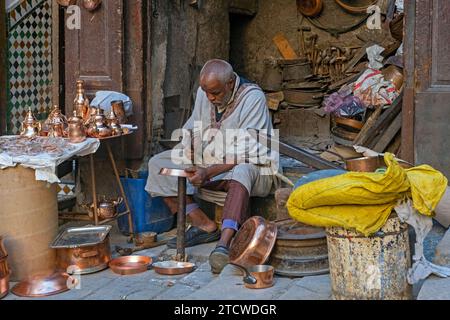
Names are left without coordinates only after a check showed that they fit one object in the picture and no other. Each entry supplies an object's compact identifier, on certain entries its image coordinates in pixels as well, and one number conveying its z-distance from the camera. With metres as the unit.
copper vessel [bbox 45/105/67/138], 5.04
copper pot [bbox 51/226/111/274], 4.54
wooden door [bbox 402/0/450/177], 4.80
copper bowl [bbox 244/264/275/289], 3.87
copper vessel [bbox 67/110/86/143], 4.82
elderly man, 4.74
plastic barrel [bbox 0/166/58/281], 4.35
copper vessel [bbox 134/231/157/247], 5.25
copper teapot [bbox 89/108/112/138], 5.03
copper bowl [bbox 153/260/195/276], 4.46
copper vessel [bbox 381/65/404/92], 6.91
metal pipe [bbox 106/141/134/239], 5.52
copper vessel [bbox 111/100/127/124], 5.55
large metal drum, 3.38
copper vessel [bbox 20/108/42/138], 4.84
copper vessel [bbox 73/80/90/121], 5.48
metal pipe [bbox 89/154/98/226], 5.16
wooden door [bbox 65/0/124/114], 5.93
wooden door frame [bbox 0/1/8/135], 7.69
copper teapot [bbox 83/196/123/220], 5.27
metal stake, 4.57
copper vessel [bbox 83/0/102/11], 5.89
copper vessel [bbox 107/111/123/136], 5.16
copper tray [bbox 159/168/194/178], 4.38
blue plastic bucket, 5.64
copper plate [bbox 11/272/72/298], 4.09
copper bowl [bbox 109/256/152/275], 4.51
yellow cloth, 3.21
